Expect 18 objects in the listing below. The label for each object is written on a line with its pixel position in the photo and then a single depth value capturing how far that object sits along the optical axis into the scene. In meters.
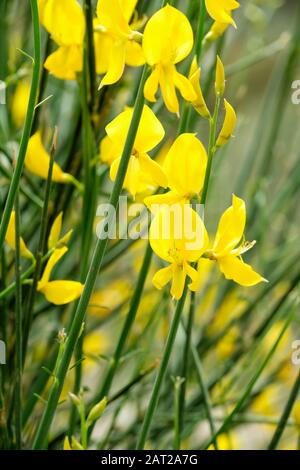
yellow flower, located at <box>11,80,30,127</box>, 1.05
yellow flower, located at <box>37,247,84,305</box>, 0.74
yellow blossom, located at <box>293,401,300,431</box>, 0.87
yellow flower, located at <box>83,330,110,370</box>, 1.21
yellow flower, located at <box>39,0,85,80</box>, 0.75
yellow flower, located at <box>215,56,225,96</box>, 0.67
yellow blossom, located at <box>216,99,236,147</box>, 0.67
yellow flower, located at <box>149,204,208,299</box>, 0.68
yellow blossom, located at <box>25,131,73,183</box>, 0.80
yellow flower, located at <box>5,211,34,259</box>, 0.73
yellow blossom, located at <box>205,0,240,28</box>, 0.67
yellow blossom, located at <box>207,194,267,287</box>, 0.69
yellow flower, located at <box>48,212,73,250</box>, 0.74
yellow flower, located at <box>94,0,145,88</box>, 0.68
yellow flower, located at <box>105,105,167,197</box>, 0.68
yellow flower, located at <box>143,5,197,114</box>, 0.67
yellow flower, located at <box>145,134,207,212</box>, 0.68
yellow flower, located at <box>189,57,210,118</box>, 0.67
